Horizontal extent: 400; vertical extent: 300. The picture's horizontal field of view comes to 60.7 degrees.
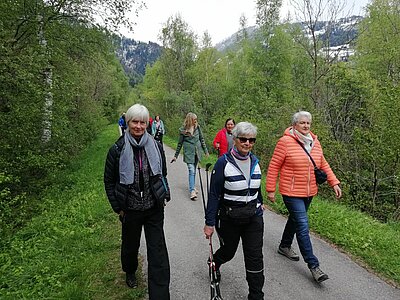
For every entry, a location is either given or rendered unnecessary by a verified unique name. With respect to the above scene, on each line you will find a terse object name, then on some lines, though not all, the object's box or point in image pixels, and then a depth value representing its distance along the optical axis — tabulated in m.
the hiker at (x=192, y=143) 8.40
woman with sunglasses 3.56
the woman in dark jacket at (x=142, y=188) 3.56
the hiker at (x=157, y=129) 15.02
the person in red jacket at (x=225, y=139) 7.72
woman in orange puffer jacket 4.48
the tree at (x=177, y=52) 35.00
